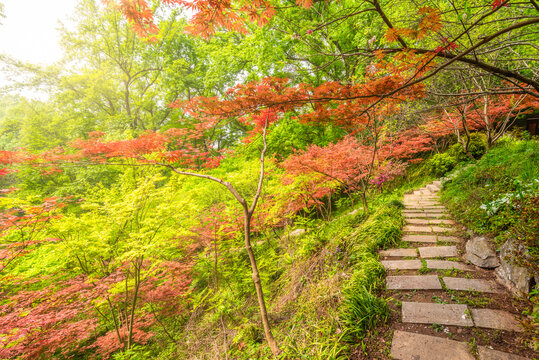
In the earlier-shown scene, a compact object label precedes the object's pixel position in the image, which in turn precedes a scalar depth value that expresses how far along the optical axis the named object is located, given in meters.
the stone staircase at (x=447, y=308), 1.53
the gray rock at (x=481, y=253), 2.27
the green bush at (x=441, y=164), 7.73
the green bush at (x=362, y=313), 1.90
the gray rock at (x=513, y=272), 1.83
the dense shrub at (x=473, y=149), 7.58
